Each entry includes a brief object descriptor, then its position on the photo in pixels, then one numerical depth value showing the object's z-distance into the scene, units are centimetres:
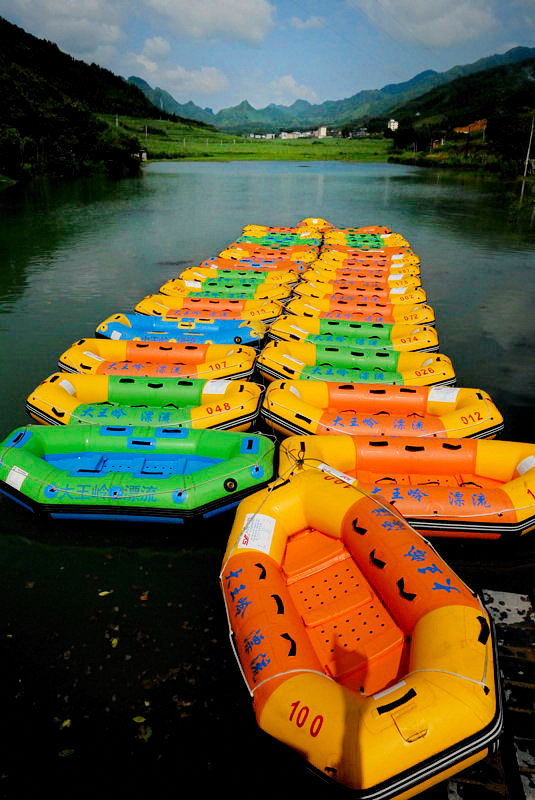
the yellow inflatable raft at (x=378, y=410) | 638
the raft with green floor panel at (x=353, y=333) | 914
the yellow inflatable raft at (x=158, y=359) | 791
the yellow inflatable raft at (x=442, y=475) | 508
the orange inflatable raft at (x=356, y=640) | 284
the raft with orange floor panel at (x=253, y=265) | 1495
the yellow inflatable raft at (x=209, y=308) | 1077
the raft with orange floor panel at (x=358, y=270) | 1410
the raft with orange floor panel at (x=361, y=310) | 1059
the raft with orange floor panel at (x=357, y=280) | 1295
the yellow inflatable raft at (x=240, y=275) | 1337
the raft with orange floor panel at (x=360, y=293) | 1188
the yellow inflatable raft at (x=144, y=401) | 653
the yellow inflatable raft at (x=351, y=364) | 775
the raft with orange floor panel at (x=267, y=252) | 1620
